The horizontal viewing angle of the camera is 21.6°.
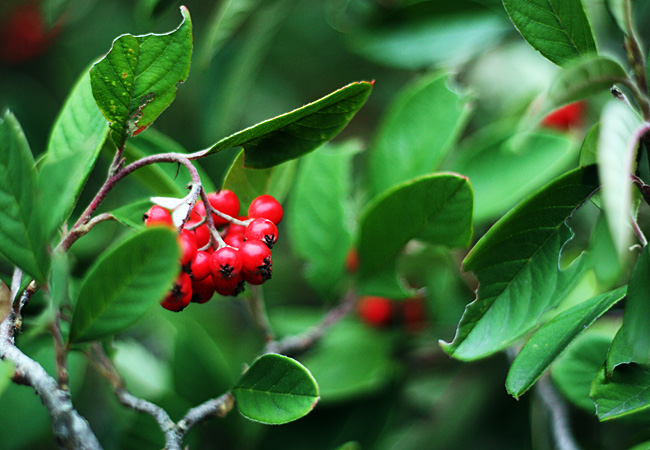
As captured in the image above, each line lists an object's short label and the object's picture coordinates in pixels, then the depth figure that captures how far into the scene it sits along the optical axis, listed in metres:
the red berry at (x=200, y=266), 0.34
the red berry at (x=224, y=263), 0.34
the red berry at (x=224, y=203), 0.35
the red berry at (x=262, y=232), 0.35
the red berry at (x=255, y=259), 0.34
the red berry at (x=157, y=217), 0.34
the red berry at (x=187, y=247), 0.34
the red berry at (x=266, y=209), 0.35
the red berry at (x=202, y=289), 0.34
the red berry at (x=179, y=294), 0.34
